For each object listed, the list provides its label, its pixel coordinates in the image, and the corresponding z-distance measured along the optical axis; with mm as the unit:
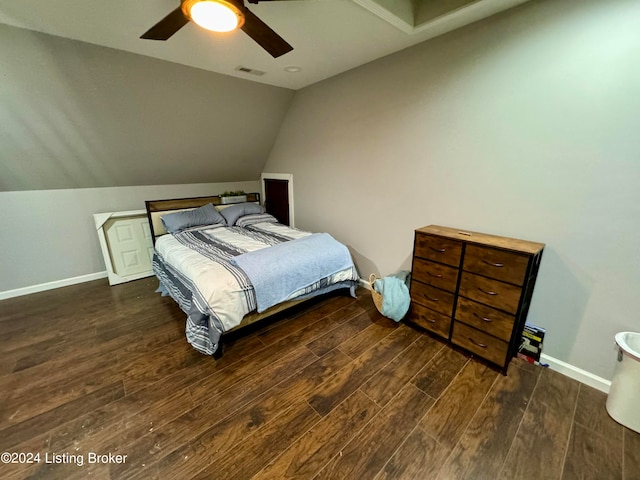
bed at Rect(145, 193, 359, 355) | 1980
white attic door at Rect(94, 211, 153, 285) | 3242
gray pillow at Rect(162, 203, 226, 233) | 3352
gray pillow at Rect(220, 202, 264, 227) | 3773
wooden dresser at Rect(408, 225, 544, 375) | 1730
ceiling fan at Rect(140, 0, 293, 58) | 1178
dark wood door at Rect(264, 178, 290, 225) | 4137
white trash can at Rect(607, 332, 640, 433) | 1433
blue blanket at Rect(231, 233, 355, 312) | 2150
